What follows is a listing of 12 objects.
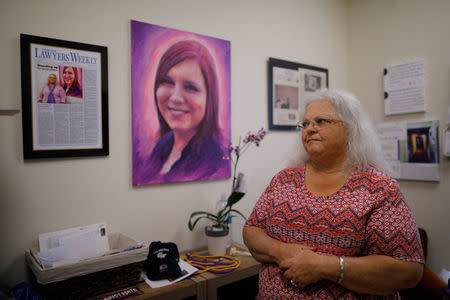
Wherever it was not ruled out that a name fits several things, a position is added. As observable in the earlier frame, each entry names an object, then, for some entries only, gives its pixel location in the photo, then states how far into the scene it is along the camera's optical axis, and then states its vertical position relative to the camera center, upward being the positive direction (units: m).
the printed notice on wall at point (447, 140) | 2.14 +0.03
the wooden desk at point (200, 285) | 1.39 -0.64
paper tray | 1.22 -0.48
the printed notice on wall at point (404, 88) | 2.32 +0.43
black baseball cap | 1.49 -0.55
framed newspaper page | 1.47 +0.25
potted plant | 1.80 -0.44
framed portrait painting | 1.76 +0.26
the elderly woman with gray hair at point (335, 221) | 1.11 -0.29
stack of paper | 1.40 -0.44
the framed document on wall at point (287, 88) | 2.34 +0.45
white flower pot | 1.79 -0.53
